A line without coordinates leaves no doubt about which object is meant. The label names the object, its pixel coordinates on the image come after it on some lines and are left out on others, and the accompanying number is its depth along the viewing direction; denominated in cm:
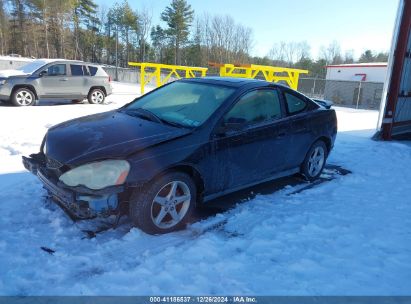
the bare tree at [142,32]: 6341
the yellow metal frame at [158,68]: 1857
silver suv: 1186
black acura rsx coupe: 328
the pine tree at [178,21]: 5956
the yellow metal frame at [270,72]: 1551
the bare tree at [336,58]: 8586
